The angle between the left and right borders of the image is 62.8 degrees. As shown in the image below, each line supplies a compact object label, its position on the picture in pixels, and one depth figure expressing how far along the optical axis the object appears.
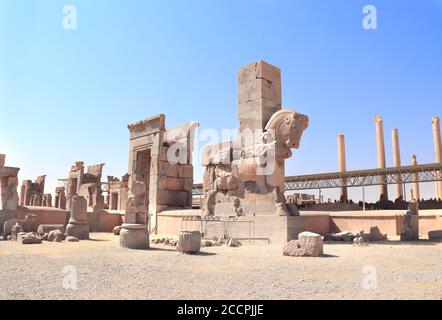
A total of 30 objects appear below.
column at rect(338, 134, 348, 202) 36.78
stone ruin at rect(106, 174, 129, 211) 22.97
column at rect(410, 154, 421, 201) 36.53
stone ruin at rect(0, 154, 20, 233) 14.09
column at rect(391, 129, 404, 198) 35.41
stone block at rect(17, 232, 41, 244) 9.96
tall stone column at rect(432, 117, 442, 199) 31.98
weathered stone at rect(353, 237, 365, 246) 8.62
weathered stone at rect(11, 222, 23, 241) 11.33
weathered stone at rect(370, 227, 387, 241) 9.87
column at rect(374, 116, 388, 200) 35.44
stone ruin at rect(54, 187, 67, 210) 28.42
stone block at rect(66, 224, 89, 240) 11.86
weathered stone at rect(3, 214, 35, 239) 12.30
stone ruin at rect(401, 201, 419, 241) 9.96
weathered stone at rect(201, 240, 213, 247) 8.97
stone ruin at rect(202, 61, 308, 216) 9.80
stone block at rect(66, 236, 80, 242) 10.80
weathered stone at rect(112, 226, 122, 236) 14.24
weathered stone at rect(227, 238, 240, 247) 8.79
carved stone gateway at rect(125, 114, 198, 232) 15.45
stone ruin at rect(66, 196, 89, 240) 11.89
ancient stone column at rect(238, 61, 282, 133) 10.65
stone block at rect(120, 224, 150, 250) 8.75
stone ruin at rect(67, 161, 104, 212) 25.86
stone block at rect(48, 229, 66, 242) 10.73
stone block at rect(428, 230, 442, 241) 10.12
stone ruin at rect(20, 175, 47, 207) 30.09
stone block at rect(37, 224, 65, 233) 12.24
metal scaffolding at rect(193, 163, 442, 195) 24.69
